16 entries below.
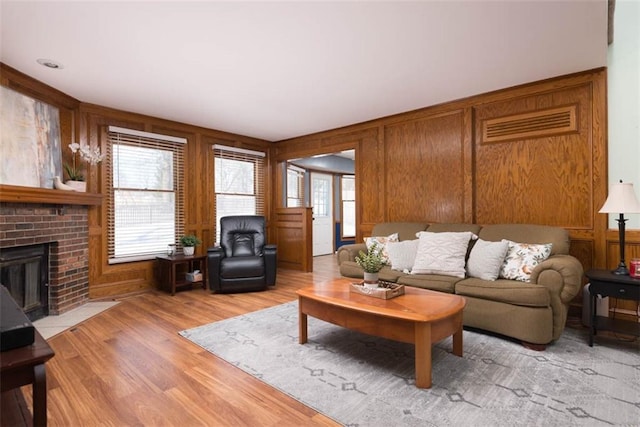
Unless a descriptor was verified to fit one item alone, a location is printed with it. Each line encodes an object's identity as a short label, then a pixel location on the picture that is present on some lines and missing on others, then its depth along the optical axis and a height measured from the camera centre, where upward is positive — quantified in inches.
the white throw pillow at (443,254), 124.6 -16.7
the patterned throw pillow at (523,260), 112.4 -16.9
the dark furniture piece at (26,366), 45.8 -21.8
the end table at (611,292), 95.7 -24.4
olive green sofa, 98.7 -26.4
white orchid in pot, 145.6 +24.5
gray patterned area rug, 68.5 -42.5
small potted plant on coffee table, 103.6 -17.8
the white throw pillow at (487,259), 116.5 -17.4
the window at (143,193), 168.9 +10.9
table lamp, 102.2 +2.8
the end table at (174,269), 169.3 -31.0
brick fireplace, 119.3 -10.4
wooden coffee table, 78.0 -27.8
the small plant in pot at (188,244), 182.5 -17.6
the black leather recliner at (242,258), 167.9 -24.6
